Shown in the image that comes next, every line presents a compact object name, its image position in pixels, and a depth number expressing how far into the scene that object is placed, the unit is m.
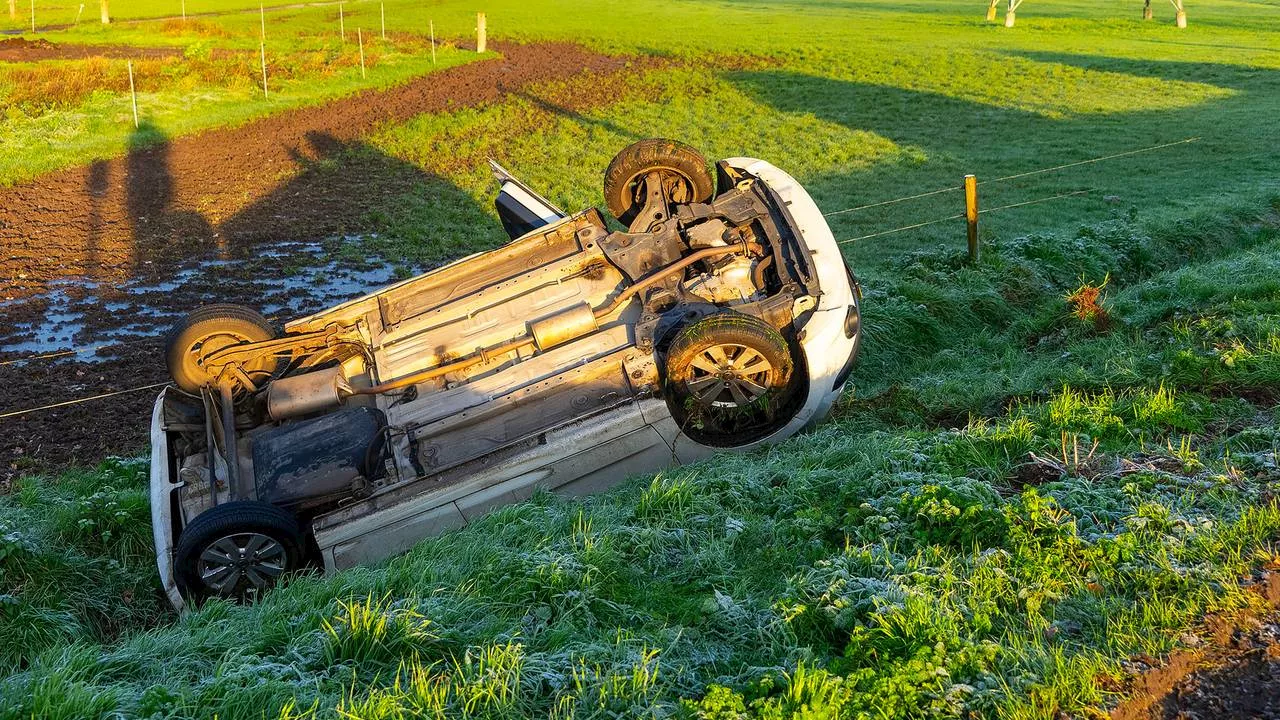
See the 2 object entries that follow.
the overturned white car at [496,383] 6.19
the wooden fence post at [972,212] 10.85
